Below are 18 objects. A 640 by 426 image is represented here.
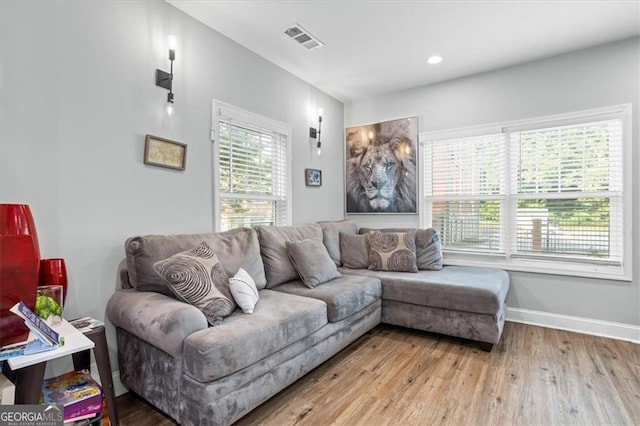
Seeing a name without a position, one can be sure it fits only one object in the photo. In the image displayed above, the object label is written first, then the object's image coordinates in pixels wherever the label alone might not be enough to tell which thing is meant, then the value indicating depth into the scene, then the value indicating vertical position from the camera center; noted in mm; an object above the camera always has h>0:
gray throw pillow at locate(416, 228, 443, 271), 3385 -427
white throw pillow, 1998 -524
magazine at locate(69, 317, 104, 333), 1637 -597
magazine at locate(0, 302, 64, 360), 1163 -493
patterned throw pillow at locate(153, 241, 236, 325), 1823 -428
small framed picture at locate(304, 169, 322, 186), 3785 +413
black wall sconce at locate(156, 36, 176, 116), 2297 +970
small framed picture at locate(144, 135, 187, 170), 2240 +433
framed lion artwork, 3979 +571
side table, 1160 -627
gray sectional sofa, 1584 -690
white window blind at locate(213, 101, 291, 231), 2797 +410
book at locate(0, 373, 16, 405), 1135 -651
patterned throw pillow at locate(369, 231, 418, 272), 3307 -441
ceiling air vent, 2668 +1527
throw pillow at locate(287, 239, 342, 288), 2729 -458
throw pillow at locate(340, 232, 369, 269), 3539 -454
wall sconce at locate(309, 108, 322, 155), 3869 +955
